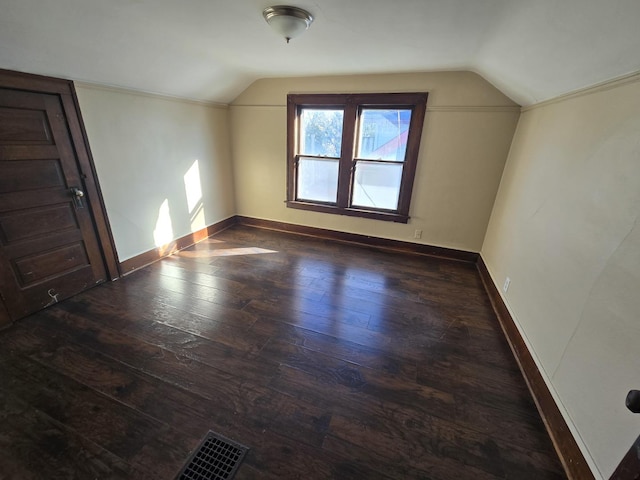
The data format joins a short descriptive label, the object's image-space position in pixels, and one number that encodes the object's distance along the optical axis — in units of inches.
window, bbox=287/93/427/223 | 128.9
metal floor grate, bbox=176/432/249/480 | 48.2
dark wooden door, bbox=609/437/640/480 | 28.0
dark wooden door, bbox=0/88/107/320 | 77.9
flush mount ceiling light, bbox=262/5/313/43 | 67.8
